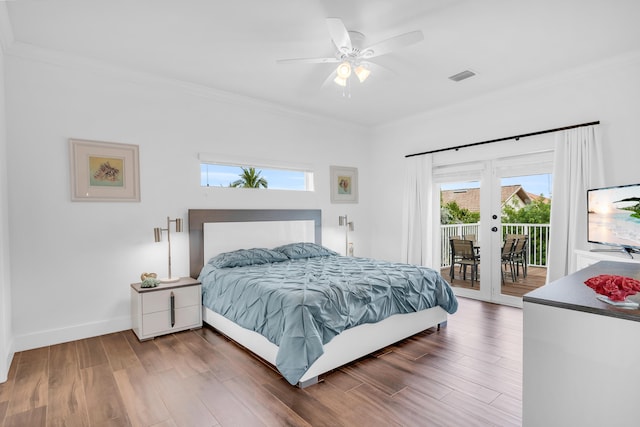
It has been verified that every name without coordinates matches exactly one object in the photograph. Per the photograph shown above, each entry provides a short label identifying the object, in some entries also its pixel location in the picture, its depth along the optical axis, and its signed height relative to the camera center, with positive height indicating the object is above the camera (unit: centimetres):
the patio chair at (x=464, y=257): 484 -77
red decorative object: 129 -32
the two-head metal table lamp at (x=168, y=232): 362 -30
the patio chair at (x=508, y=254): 449 -66
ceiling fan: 247 +125
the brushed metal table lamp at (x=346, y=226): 555 -36
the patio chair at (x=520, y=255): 443 -67
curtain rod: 366 +84
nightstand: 329 -105
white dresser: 123 -61
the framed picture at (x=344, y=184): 560 +34
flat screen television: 279 -11
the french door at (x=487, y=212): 430 -11
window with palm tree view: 435 +39
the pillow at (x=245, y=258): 382 -63
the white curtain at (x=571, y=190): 358 +16
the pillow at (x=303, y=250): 445 -62
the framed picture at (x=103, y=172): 336 +35
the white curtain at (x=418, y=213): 518 -14
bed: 245 -78
